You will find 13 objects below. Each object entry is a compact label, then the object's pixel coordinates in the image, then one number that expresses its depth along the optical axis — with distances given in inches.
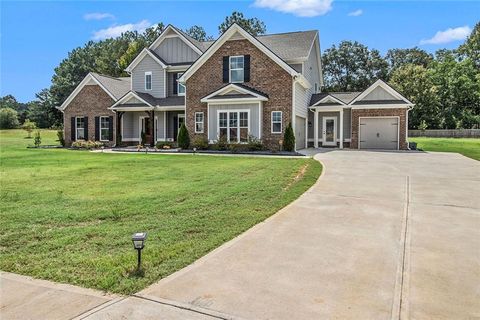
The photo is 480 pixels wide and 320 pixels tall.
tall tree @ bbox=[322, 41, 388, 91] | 2215.8
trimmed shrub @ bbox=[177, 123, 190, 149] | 920.9
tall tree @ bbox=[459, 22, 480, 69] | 2206.0
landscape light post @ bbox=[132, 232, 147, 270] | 156.9
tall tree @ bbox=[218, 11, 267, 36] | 1950.1
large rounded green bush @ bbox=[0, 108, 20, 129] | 2137.9
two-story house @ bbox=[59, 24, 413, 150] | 864.9
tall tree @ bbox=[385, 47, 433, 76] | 2472.9
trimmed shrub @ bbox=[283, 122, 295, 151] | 824.3
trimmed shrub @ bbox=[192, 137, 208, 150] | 887.1
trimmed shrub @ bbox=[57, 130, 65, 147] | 1125.5
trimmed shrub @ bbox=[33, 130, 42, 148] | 1071.0
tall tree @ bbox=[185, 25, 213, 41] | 2240.4
